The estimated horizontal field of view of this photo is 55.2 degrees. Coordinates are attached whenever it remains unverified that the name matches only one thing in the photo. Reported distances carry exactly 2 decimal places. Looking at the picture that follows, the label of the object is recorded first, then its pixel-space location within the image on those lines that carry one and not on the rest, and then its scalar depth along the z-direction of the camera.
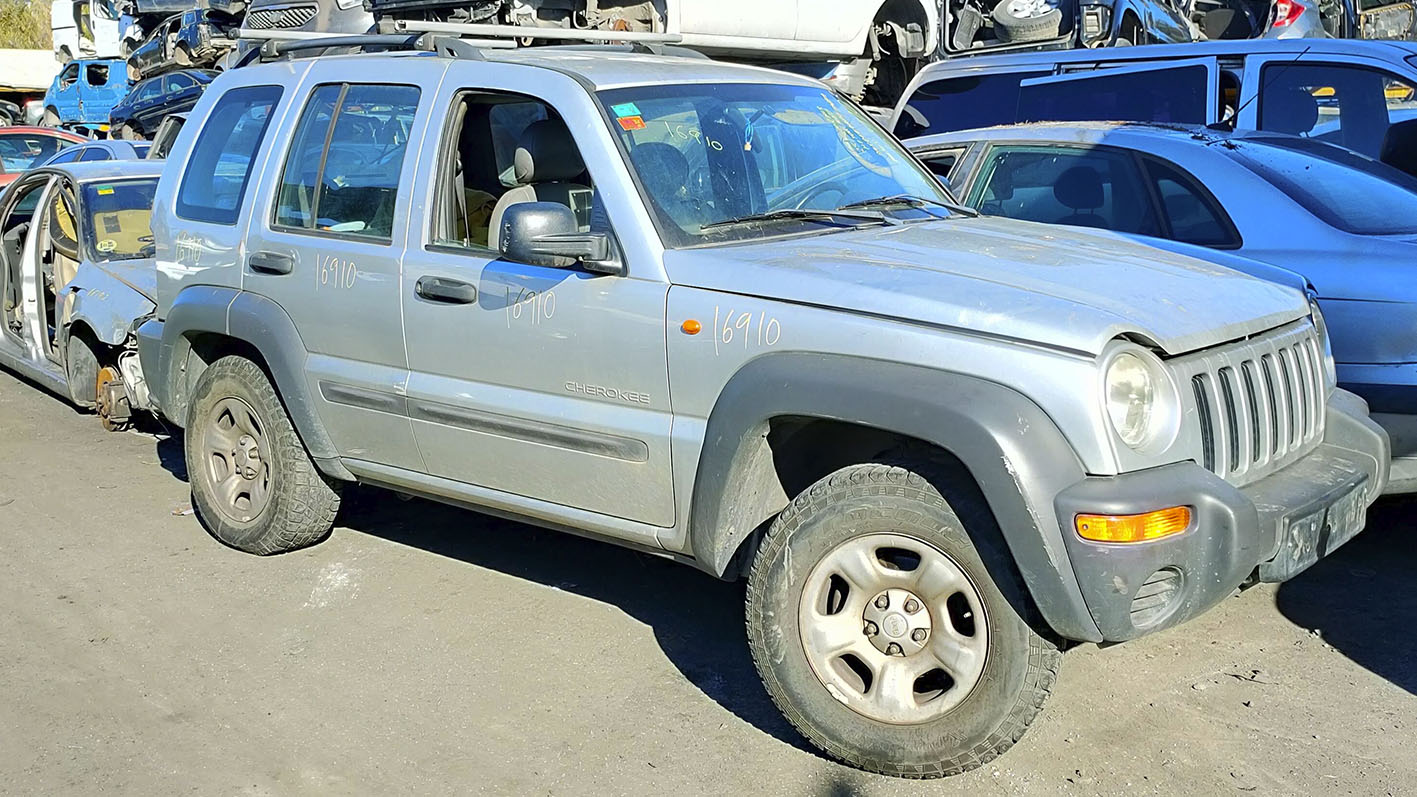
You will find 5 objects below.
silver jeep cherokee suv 3.32
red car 16.69
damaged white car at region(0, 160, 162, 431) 7.55
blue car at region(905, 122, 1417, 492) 4.84
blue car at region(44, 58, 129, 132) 26.42
